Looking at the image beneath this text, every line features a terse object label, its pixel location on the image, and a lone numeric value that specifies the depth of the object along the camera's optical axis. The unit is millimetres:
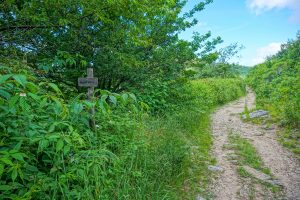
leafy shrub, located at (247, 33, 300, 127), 8078
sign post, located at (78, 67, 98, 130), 3924
